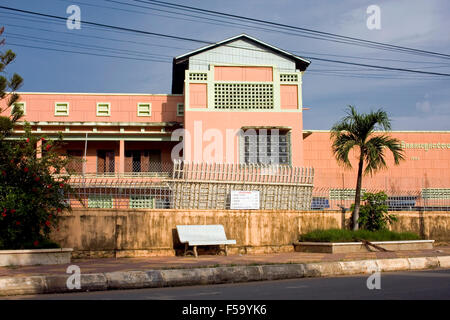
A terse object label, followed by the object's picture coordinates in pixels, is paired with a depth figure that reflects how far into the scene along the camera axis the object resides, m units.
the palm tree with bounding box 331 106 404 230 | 17.31
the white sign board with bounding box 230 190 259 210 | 17.27
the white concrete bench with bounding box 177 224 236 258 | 14.85
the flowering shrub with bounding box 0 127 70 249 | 12.45
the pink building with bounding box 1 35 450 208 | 29.11
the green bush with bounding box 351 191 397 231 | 18.02
